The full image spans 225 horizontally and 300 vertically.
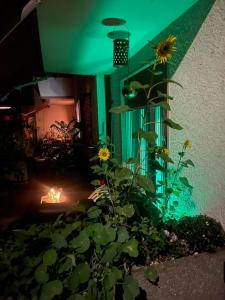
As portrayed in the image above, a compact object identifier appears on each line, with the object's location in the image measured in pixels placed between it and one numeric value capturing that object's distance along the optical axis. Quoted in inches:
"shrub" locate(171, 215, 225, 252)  79.3
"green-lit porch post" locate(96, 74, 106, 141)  242.8
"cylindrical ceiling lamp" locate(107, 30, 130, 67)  121.9
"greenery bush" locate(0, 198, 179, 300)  59.2
